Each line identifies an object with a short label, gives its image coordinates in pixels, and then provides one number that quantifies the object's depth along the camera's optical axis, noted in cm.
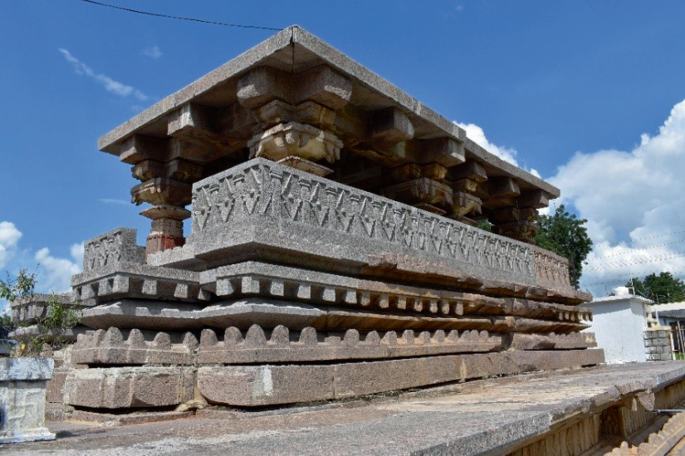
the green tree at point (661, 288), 6169
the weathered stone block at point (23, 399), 280
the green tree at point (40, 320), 381
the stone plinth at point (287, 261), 441
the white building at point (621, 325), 1766
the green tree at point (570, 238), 3512
